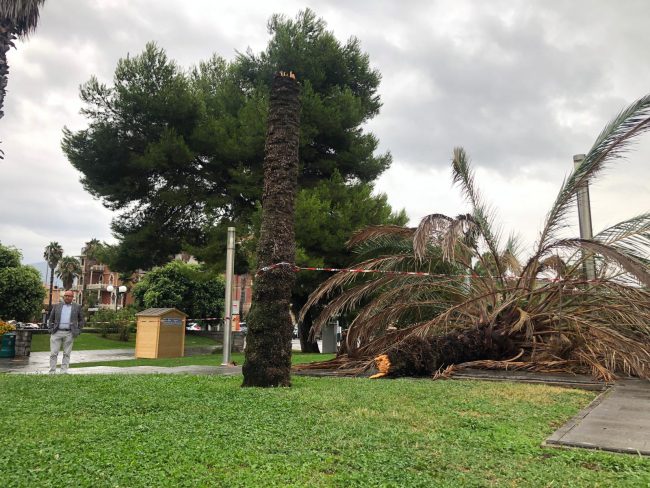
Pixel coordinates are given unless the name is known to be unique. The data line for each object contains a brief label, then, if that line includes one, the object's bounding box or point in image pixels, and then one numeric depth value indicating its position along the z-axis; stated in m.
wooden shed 16.98
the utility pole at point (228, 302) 12.41
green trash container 15.91
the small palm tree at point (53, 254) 64.69
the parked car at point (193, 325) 41.58
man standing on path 10.52
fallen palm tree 9.22
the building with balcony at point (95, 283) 78.46
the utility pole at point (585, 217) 10.61
